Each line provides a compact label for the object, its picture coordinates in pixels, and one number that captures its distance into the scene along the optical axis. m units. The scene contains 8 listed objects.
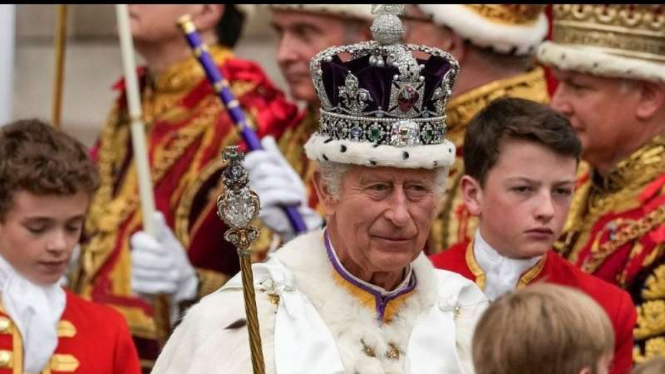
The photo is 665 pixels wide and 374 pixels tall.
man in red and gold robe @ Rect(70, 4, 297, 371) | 18.50
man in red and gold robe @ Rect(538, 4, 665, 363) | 16.20
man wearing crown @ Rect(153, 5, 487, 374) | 12.59
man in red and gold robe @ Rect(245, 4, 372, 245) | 18.59
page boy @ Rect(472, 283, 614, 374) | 10.93
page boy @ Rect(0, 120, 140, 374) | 14.65
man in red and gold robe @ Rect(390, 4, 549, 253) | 17.55
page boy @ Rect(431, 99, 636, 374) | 14.45
